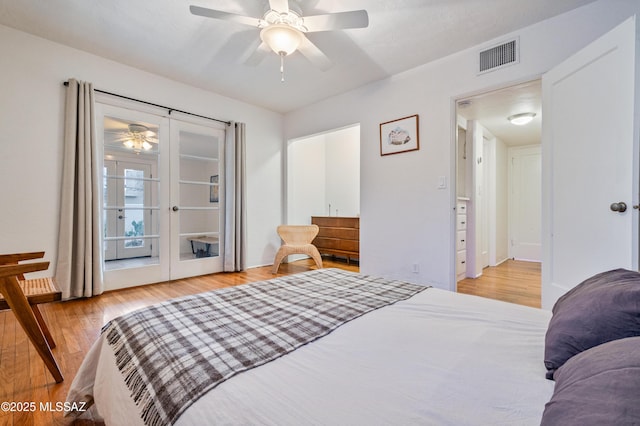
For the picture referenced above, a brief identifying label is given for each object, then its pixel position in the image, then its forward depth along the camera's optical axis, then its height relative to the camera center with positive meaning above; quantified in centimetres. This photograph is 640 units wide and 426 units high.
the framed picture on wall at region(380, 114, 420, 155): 321 +91
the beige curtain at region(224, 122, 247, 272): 409 +17
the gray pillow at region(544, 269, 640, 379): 64 -26
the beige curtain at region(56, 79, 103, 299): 279 +10
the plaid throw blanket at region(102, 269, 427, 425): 71 -41
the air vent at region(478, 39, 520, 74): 255 +145
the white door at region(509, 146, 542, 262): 539 +19
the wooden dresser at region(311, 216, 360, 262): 476 -41
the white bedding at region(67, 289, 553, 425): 58 -41
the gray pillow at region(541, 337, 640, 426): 37 -26
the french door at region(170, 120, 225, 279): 369 +20
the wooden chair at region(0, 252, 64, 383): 141 -47
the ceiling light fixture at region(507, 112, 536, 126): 392 +132
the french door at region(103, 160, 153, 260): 323 +3
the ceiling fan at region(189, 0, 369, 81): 189 +134
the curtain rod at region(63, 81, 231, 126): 306 +131
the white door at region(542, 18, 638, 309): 172 +35
